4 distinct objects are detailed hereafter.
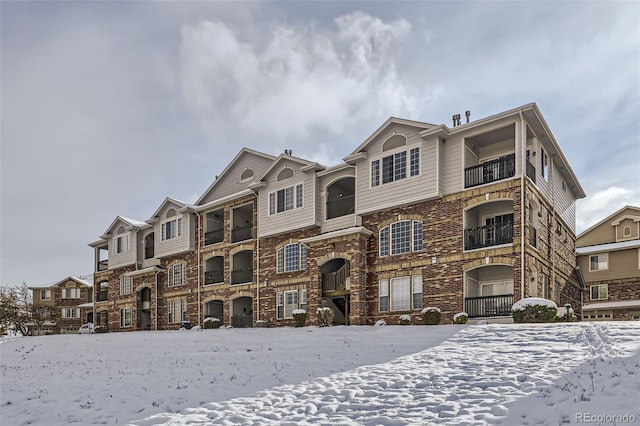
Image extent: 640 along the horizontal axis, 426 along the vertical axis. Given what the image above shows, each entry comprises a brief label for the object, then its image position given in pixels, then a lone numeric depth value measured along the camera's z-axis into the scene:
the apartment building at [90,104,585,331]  22.89
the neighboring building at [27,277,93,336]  67.06
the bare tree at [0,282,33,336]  57.94
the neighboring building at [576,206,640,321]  33.47
